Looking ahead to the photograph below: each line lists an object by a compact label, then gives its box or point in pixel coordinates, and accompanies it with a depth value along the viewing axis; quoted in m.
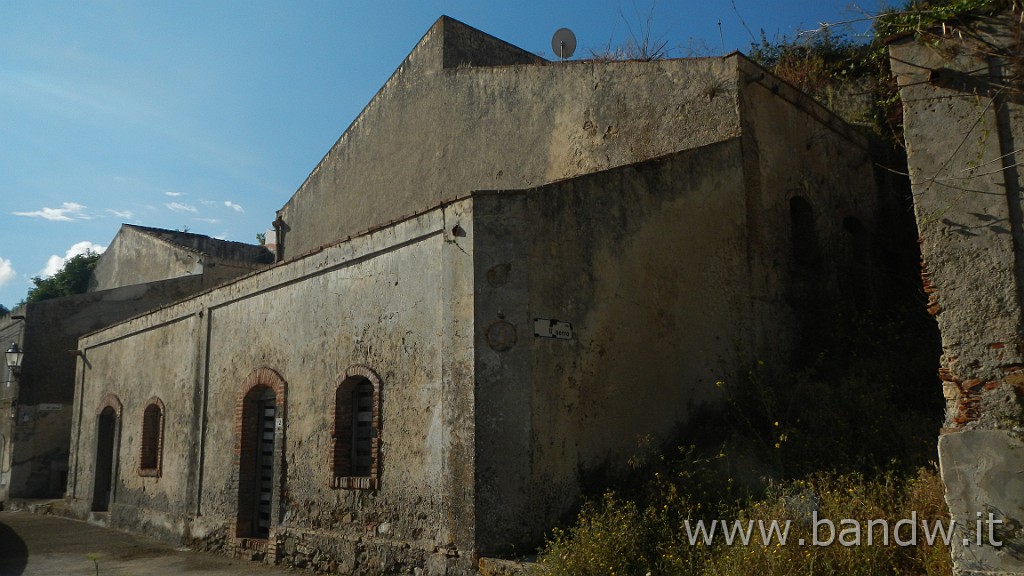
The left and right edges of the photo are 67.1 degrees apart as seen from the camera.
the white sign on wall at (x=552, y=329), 7.45
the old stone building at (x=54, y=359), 19.06
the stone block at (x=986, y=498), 5.04
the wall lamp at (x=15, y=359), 18.61
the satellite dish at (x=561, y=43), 13.22
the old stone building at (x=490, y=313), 7.43
